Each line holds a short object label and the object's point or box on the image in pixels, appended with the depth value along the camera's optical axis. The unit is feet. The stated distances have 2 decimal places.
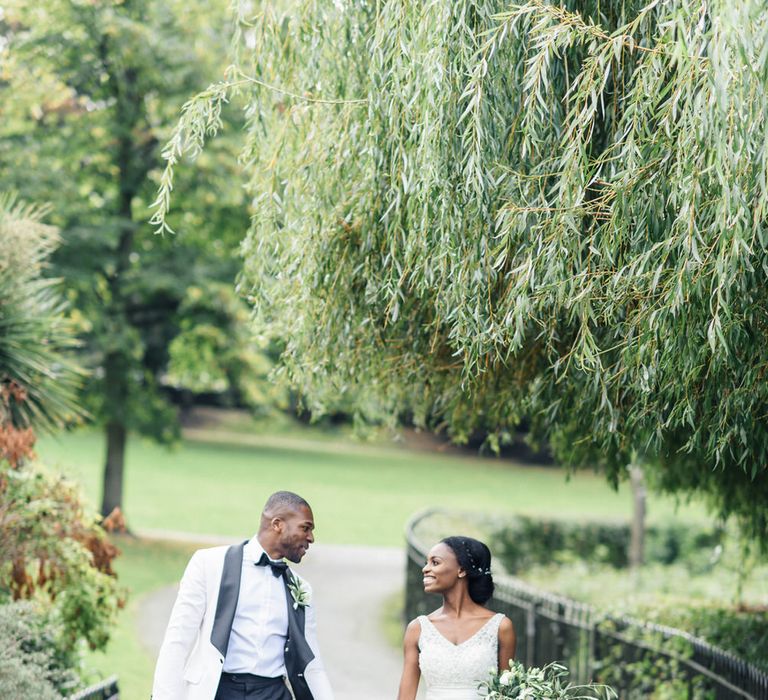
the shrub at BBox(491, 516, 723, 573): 71.15
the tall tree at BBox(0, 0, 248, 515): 65.51
